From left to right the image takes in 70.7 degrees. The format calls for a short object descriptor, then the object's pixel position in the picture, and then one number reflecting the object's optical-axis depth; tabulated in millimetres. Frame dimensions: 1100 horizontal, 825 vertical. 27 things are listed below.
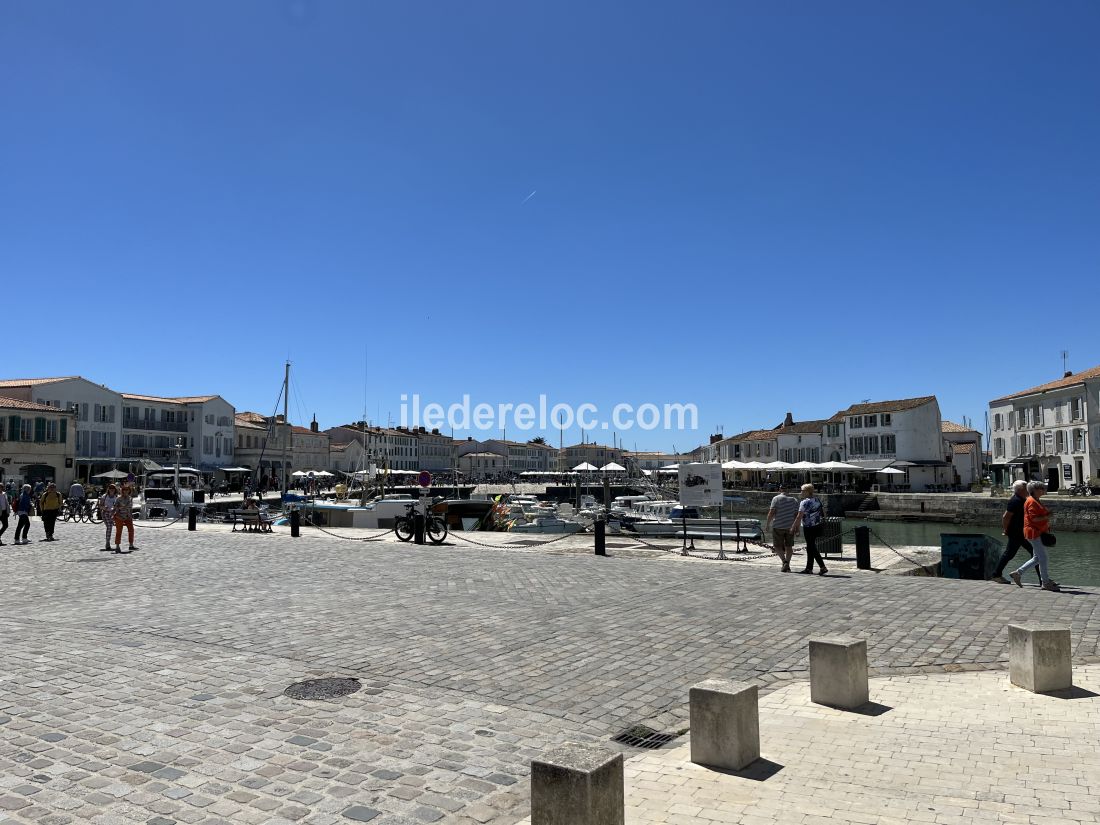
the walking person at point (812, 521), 14734
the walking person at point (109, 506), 20453
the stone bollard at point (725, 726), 4836
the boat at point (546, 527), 36031
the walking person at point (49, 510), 23312
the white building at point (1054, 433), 53219
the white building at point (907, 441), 67500
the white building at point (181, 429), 72188
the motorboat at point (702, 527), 22578
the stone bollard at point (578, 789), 3617
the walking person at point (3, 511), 21911
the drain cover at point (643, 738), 5535
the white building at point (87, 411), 62094
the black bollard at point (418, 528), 23031
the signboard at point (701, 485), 18875
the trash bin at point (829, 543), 18906
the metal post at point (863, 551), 16219
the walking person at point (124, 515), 20031
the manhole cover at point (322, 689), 6629
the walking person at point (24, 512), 22719
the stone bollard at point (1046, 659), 6598
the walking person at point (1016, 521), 12719
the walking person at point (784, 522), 15594
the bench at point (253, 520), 27469
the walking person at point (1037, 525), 12078
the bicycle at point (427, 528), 23438
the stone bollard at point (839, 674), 6172
